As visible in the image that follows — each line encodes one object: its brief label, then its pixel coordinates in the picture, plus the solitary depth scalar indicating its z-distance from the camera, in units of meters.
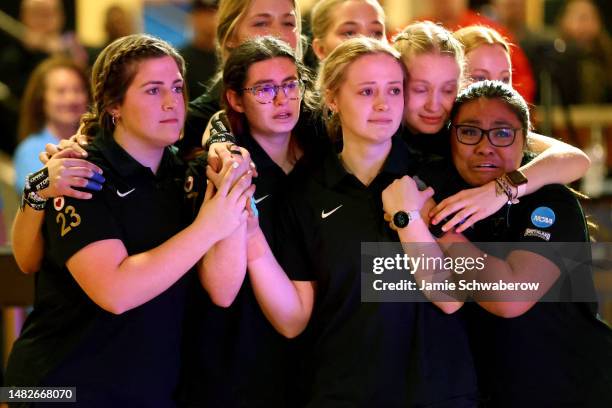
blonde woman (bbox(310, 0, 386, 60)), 6.43
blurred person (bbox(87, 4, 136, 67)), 11.97
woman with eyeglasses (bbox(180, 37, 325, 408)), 5.13
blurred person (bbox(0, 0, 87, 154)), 12.16
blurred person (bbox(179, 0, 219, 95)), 11.05
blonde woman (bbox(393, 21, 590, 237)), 5.28
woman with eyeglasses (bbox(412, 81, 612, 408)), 4.99
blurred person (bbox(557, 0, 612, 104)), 13.84
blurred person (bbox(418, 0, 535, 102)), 10.06
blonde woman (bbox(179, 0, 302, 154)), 5.88
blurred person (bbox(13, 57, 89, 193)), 9.31
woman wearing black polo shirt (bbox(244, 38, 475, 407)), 4.81
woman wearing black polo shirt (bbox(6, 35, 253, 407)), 4.70
